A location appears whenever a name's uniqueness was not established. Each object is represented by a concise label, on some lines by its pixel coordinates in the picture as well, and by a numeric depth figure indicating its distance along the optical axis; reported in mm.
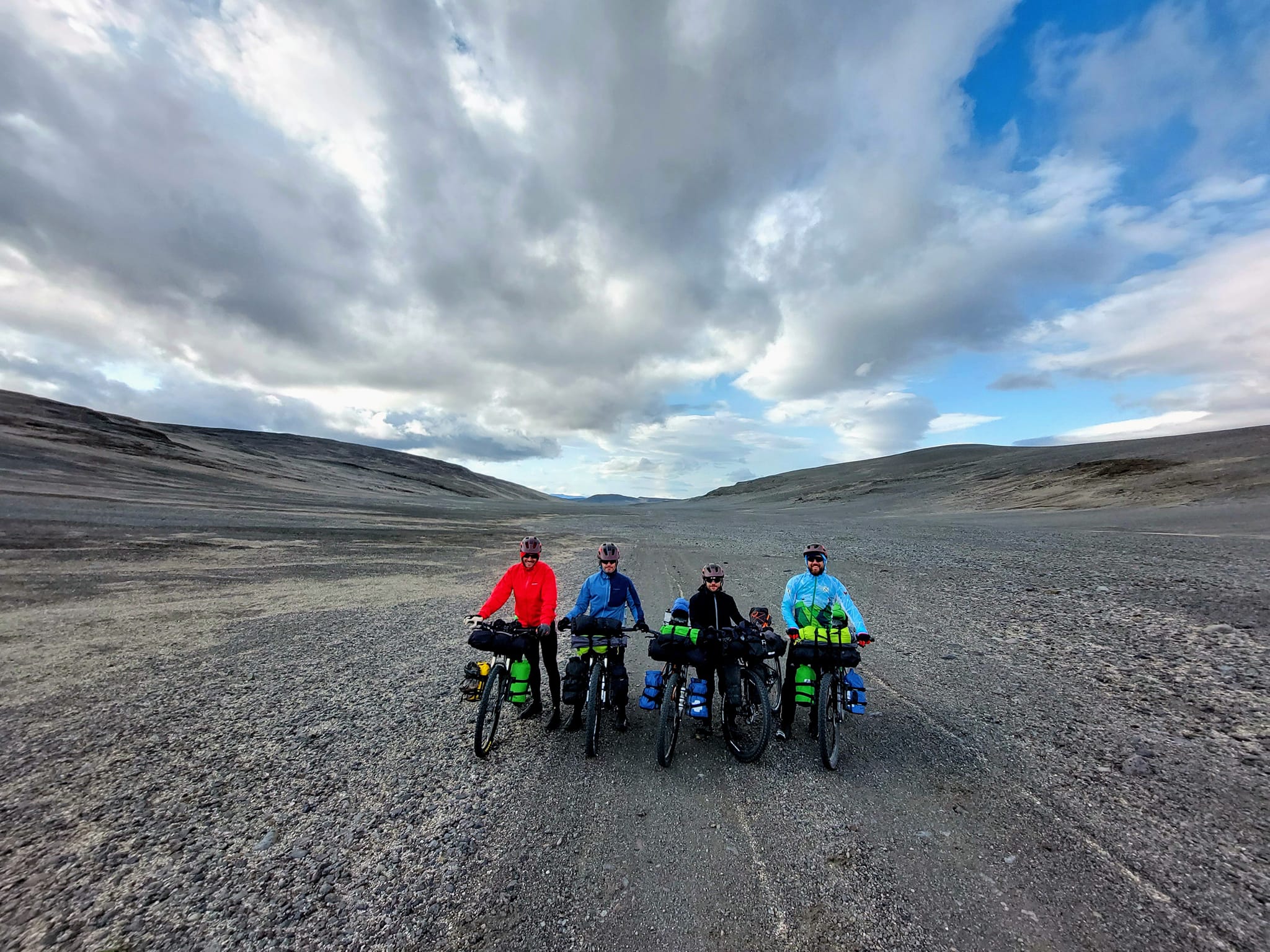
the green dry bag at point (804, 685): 5684
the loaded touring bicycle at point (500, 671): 5648
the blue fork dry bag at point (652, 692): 5707
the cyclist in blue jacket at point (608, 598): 6258
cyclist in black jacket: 6113
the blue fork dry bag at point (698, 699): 5758
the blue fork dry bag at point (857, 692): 5367
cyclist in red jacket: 6172
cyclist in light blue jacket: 5891
